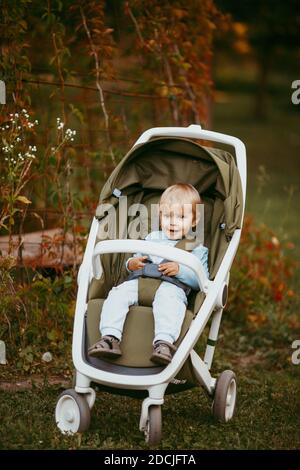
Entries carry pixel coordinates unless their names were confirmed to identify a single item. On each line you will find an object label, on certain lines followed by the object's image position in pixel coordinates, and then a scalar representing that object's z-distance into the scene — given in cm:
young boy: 359
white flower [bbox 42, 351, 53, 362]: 475
